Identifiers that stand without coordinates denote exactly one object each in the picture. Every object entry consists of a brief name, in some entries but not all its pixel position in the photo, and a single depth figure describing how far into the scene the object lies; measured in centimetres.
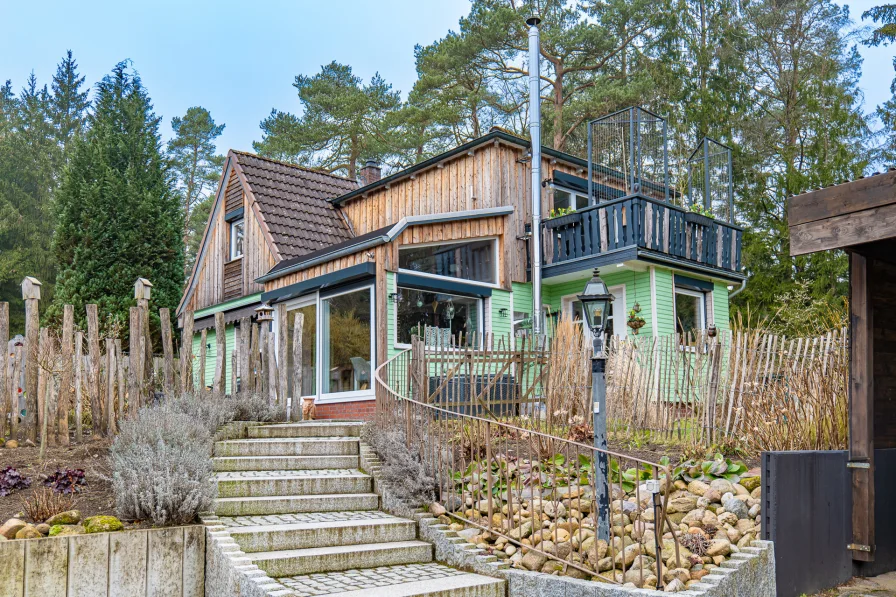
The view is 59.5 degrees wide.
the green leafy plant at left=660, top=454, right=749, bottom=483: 718
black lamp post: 597
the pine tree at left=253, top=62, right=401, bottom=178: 2856
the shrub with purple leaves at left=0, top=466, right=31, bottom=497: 680
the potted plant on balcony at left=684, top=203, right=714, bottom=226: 1476
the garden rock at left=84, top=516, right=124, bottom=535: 602
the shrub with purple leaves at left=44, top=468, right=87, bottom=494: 687
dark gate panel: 587
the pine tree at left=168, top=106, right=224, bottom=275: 3884
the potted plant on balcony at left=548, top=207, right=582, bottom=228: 1445
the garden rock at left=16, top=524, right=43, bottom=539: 583
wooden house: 1311
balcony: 1352
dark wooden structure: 607
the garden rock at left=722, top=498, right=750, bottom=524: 642
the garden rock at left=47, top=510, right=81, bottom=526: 615
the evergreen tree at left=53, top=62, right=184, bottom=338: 2250
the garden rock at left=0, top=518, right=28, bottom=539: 580
